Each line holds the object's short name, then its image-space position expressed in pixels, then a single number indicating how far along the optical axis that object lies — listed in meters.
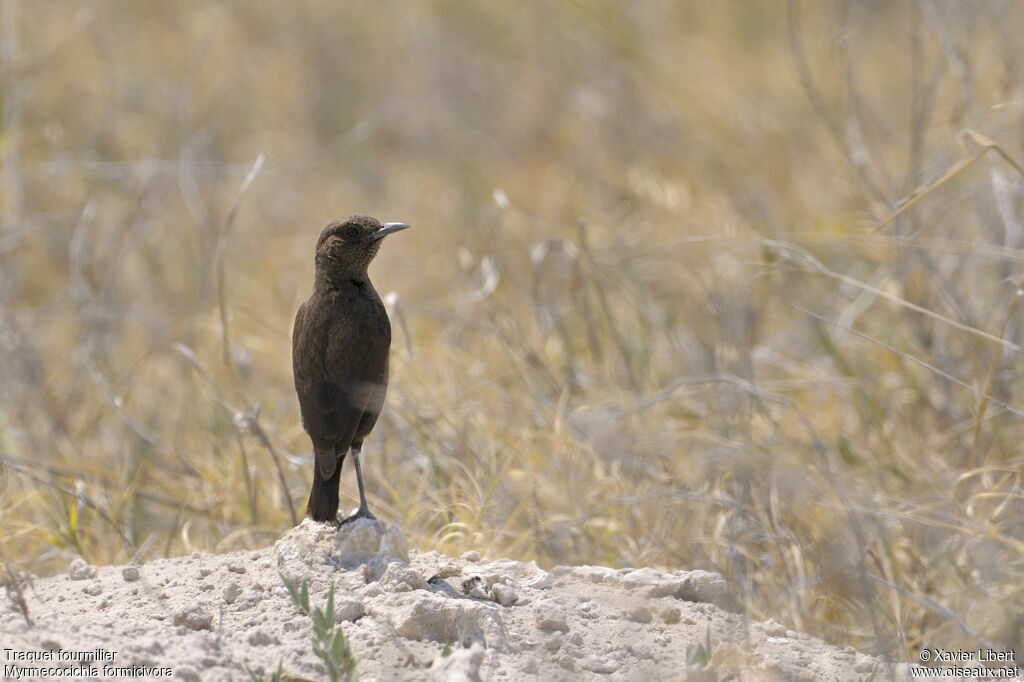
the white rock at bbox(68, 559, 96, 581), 6.98
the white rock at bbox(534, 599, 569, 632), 6.48
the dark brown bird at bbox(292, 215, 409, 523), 7.13
